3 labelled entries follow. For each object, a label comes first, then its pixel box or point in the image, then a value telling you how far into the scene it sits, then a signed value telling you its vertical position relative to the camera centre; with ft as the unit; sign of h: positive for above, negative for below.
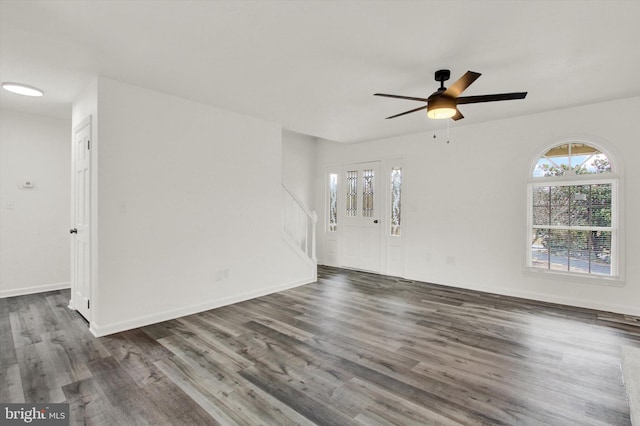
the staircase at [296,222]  20.52 -0.64
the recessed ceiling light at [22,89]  11.18 +4.37
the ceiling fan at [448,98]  9.02 +3.46
